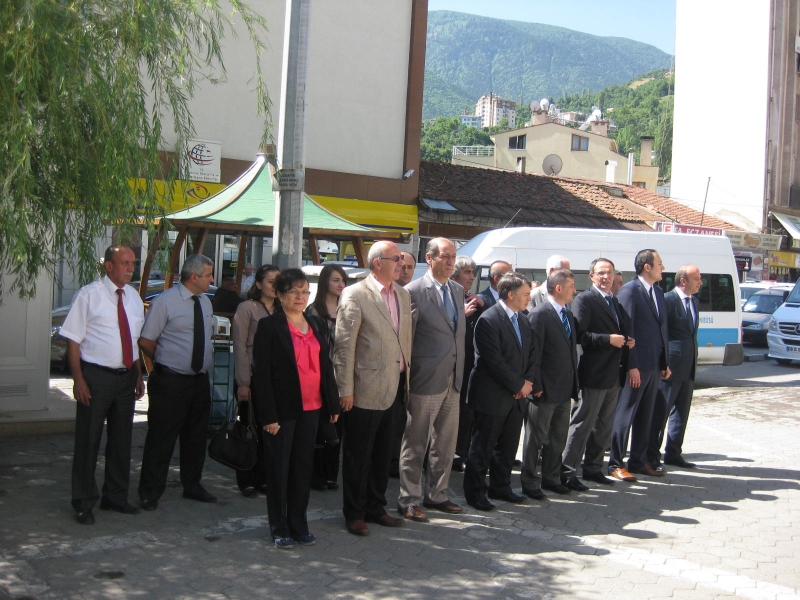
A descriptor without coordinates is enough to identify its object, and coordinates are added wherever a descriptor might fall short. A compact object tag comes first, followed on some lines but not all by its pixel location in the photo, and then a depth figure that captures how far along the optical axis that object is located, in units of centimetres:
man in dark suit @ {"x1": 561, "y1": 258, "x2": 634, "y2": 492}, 728
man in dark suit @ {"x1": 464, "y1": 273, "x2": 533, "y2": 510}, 644
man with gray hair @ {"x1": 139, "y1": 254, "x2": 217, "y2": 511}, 619
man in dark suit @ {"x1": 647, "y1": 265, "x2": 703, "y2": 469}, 818
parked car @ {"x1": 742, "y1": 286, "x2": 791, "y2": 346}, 2211
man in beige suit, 570
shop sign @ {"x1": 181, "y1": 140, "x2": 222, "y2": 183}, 1853
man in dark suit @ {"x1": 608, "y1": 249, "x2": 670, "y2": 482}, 780
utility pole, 816
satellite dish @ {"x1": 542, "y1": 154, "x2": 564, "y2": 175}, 3675
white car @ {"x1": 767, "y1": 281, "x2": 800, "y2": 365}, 1859
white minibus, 1384
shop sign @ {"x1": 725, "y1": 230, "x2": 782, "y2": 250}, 3278
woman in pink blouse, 529
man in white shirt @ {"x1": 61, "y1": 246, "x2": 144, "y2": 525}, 573
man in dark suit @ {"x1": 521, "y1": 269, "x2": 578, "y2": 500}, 681
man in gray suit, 610
